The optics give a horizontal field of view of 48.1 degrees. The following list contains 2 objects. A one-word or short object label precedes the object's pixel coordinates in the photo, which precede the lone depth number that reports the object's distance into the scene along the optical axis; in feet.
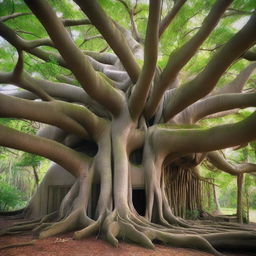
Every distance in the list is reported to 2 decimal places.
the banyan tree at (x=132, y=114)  15.67
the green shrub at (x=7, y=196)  35.79
